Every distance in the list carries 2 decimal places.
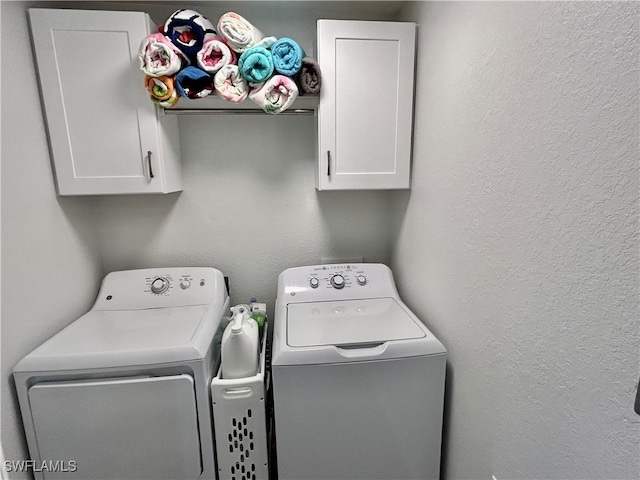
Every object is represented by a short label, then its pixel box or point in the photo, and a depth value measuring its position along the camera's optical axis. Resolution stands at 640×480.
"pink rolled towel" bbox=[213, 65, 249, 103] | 1.39
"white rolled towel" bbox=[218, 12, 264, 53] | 1.36
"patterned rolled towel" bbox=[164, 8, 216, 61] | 1.35
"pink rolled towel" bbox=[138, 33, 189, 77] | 1.31
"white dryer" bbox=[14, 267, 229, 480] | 1.17
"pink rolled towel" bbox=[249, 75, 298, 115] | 1.41
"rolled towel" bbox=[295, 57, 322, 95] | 1.44
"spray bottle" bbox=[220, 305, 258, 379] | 1.26
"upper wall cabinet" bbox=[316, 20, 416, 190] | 1.46
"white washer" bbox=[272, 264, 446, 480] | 1.23
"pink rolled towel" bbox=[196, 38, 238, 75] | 1.38
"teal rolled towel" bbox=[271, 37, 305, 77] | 1.40
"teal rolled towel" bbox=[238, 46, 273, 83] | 1.37
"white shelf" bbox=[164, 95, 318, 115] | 1.60
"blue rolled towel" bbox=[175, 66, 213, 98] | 1.38
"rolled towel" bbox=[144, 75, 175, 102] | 1.36
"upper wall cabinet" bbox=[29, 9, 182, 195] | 1.34
